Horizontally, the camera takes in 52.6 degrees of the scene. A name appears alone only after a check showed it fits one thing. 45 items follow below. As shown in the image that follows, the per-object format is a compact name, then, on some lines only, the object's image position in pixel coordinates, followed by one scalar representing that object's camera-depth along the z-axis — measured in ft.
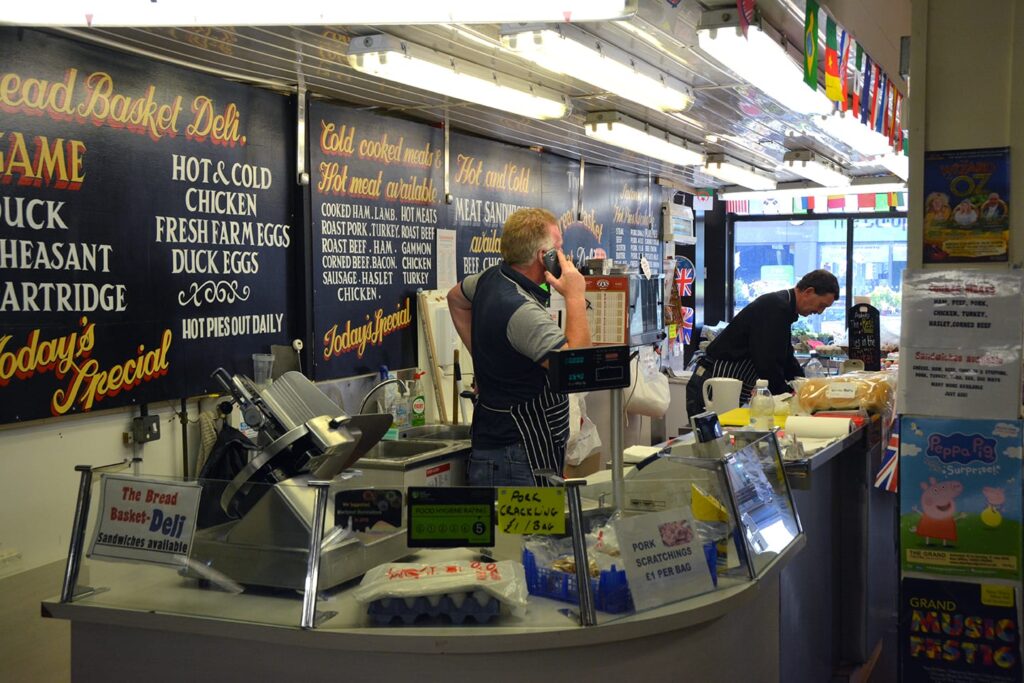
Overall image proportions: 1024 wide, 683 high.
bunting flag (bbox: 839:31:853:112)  16.89
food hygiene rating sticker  8.21
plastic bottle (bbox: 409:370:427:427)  20.56
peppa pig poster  10.98
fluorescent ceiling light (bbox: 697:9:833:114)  13.55
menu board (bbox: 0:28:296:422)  13.16
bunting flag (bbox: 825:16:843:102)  15.40
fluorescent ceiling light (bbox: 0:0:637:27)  9.01
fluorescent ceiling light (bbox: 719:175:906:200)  35.83
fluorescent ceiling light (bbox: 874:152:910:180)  27.71
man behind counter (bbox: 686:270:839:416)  19.80
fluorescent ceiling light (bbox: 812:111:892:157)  21.14
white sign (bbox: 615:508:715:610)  8.31
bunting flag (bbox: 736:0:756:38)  12.69
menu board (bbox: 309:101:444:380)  18.86
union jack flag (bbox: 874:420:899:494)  16.52
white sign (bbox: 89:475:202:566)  8.54
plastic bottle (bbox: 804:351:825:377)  25.63
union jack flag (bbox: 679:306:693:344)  38.58
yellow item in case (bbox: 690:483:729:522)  9.12
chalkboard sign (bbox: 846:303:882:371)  25.59
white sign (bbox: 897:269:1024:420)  10.84
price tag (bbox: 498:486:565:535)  8.21
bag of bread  17.28
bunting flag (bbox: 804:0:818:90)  13.92
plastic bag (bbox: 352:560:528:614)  8.05
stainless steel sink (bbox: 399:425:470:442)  19.47
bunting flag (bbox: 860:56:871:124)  19.03
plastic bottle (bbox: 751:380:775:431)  14.55
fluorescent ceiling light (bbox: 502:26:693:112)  13.52
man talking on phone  12.08
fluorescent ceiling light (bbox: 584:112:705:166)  21.54
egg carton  8.08
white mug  17.17
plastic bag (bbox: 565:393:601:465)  21.12
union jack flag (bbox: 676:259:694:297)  38.99
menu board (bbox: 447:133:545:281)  23.20
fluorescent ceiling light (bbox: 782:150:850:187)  28.89
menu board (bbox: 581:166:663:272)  30.40
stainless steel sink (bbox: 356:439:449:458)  17.93
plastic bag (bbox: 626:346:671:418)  23.52
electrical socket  15.06
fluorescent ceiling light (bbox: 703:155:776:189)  30.37
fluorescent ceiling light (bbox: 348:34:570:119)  14.62
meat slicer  8.38
